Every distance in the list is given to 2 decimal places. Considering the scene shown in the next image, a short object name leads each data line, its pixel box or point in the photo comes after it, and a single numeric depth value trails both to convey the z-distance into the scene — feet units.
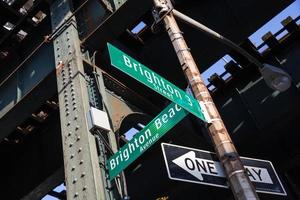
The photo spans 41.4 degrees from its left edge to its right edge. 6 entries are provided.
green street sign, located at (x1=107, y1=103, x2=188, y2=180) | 15.92
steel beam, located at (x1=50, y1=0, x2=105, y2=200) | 17.94
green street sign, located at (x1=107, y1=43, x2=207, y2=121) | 15.07
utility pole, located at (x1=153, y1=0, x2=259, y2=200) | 13.03
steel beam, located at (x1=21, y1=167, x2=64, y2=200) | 32.76
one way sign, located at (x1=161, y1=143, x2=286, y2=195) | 14.16
